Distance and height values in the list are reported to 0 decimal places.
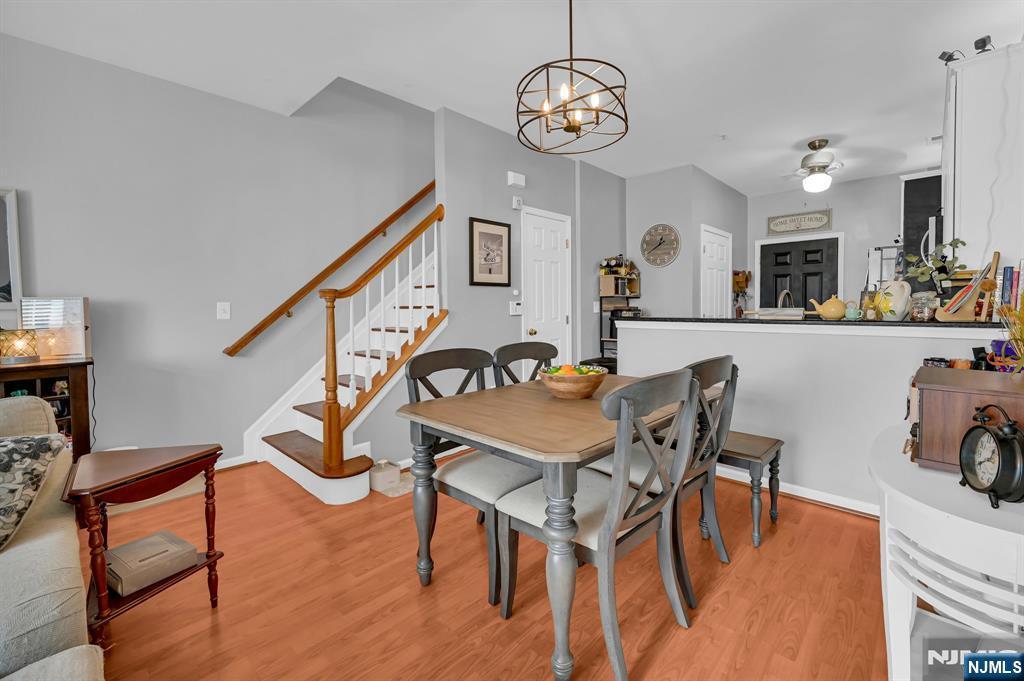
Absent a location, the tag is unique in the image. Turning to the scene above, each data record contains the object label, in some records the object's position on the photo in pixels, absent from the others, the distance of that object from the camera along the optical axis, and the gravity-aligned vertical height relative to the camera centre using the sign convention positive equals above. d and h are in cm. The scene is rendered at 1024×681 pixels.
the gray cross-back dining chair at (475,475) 176 -60
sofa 92 -62
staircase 290 -44
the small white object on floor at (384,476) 300 -98
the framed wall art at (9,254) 262 +39
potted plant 223 +26
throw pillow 120 -39
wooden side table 136 -50
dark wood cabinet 243 -35
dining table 138 -37
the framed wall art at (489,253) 396 +60
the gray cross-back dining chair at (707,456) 173 -56
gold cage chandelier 195 +170
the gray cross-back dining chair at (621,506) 134 -61
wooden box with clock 101 -20
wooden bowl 196 -26
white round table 81 -43
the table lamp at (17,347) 245 -12
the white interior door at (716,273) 546 +59
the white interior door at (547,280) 454 +42
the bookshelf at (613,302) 526 +23
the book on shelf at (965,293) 221 +13
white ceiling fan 461 +154
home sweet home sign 607 +130
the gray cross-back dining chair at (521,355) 244 -18
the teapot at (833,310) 273 +6
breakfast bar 246 -35
